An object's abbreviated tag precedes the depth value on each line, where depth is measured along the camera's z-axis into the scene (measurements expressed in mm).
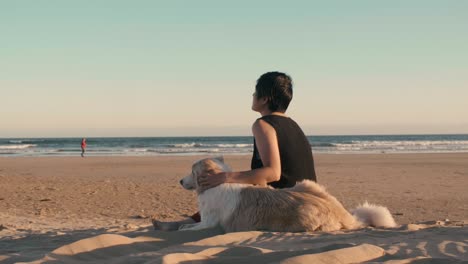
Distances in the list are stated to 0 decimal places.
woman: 4688
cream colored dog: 4559
